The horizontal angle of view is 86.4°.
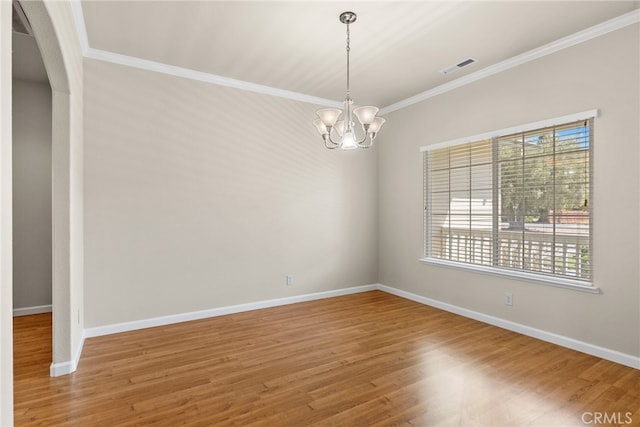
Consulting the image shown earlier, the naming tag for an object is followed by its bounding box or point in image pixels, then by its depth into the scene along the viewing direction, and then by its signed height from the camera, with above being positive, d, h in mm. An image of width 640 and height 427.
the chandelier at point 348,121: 2873 +772
